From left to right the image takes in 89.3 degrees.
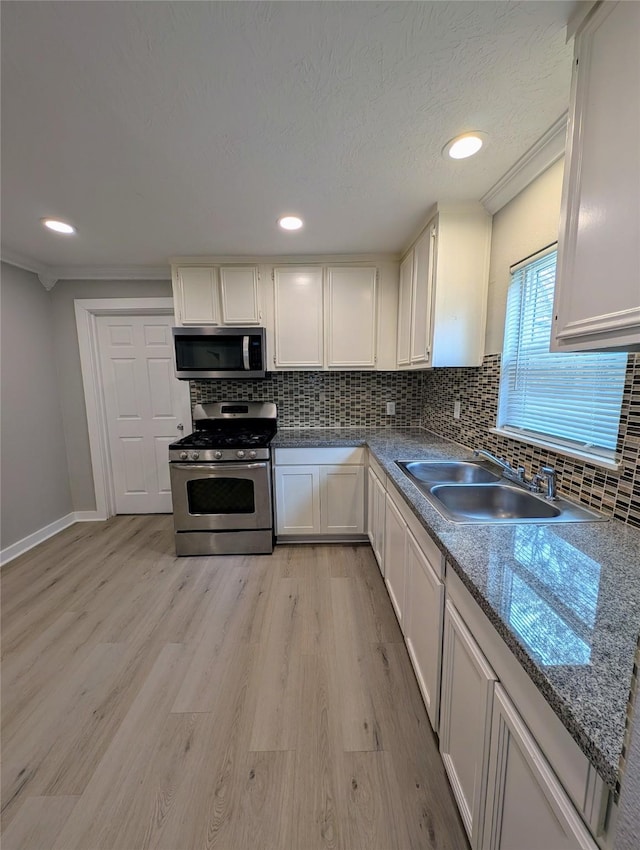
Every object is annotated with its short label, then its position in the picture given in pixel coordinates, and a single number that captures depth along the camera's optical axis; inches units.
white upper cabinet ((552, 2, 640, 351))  30.0
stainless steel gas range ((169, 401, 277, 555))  98.5
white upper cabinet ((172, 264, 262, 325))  106.3
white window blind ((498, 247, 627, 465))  47.4
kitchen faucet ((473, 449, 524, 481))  60.5
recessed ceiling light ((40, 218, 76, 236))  80.8
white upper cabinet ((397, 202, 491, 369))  75.2
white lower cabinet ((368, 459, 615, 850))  20.9
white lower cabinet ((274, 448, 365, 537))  102.3
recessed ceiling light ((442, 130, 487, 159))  53.1
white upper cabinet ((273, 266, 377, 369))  106.9
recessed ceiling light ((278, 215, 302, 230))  80.0
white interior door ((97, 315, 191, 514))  125.4
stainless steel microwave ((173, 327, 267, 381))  103.8
